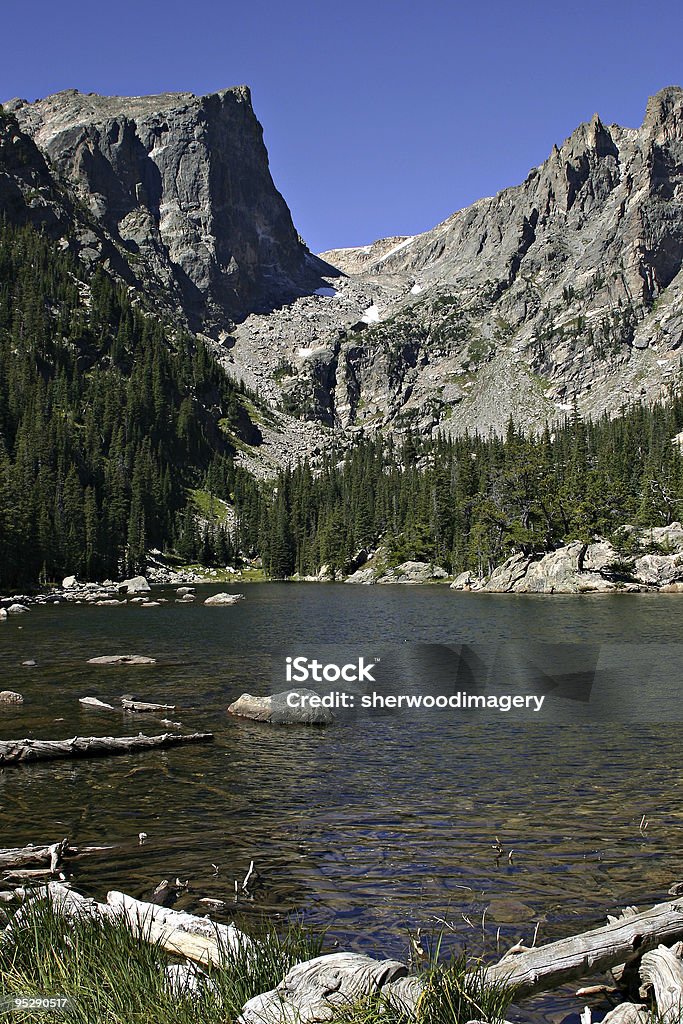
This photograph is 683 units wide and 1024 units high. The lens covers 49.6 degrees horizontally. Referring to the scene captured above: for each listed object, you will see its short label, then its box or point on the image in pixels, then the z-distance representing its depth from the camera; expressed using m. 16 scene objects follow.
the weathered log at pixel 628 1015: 8.22
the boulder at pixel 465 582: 126.12
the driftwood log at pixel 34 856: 14.37
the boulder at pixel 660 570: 109.44
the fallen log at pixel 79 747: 22.25
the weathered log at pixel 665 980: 8.00
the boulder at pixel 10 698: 31.33
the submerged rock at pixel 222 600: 99.07
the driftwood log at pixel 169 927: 9.12
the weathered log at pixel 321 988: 7.09
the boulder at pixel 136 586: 125.50
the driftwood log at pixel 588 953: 8.78
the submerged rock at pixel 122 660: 43.06
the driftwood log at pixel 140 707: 30.20
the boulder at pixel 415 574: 151.00
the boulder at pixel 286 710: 28.56
